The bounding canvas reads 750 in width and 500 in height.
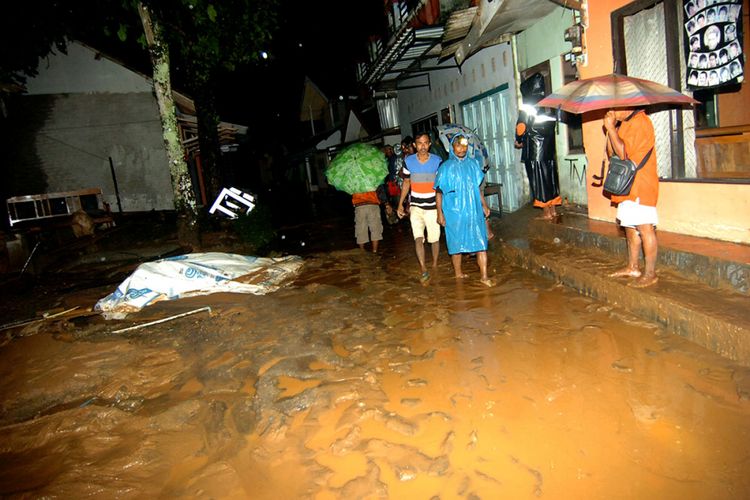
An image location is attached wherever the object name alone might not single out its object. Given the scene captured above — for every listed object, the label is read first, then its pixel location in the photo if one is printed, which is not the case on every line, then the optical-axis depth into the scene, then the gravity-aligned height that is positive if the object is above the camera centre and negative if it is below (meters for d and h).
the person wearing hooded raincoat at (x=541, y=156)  7.53 +0.15
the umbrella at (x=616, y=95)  4.20 +0.55
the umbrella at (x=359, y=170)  8.23 +0.32
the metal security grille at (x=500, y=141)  9.91 +0.66
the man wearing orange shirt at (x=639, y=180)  4.29 -0.26
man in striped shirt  6.60 -0.15
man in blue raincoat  5.82 -0.35
